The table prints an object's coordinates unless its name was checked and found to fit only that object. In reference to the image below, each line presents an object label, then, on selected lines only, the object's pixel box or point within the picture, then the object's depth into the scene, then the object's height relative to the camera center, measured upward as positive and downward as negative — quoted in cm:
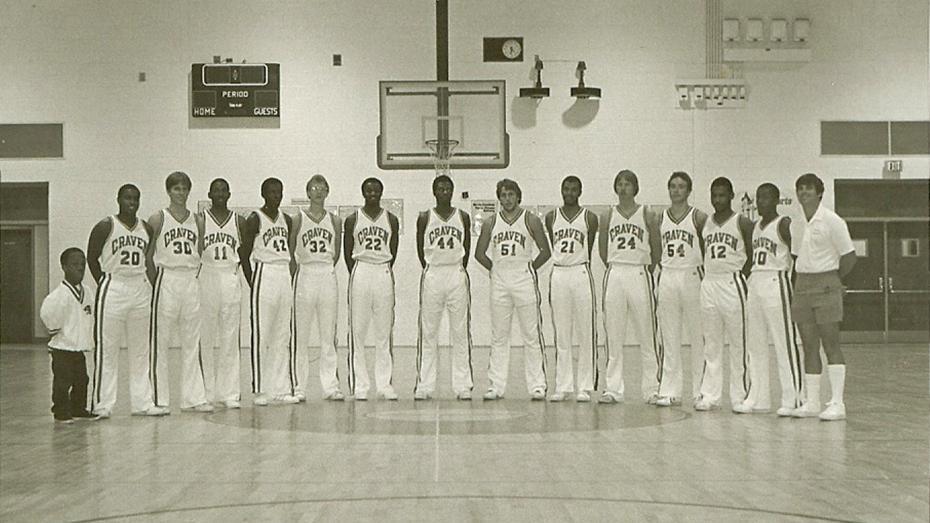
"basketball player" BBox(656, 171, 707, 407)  991 -22
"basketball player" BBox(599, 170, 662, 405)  1012 -24
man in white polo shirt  879 -22
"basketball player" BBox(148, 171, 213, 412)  951 -20
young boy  922 -59
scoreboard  1922 +279
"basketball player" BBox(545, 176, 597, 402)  1028 -31
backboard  1652 +196
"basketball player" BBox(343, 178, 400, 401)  1045 -26
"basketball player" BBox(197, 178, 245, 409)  992 -22
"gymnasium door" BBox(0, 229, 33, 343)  2091 -39
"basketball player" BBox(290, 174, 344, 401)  1049 -17
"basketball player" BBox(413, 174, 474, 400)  1048 -28
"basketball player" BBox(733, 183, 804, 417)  925 -41
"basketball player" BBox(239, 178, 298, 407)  1019 -29
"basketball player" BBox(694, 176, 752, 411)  961 -31
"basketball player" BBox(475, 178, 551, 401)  1040 -23
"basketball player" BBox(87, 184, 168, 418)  927 -29
